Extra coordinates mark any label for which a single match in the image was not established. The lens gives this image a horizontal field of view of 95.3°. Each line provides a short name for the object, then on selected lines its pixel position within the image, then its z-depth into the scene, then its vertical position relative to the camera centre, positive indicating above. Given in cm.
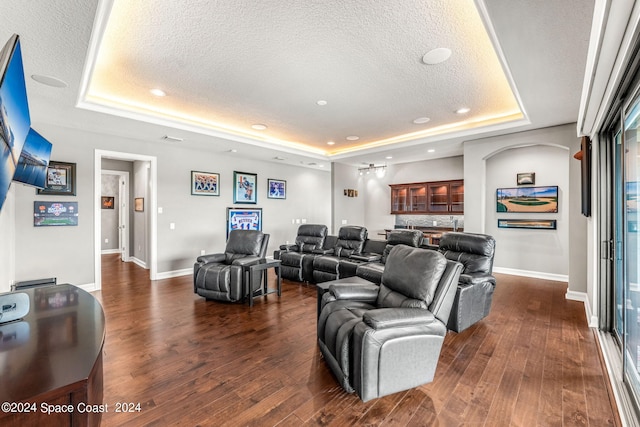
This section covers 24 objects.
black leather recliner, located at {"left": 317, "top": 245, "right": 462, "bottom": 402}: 189 -81
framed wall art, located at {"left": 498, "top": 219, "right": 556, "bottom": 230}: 544 -18
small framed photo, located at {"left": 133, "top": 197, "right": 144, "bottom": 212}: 679 +27
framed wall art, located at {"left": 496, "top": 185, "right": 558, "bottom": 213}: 543 +28
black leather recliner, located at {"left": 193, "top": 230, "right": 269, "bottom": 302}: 398 -81
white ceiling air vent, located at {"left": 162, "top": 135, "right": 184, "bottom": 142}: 507 +136
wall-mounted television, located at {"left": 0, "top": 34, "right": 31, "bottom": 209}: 113 +48
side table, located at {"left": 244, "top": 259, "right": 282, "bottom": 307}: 396 -90
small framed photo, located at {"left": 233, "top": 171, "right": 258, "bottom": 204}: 677 +66
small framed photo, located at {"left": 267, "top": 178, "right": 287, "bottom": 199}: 755 +69
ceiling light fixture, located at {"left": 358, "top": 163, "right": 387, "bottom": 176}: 813 +132
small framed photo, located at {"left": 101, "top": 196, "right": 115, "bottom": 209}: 859 +39
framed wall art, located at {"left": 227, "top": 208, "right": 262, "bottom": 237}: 671 -8
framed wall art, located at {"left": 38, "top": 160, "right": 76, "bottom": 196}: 436 +55
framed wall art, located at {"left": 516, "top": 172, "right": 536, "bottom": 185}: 560 +69
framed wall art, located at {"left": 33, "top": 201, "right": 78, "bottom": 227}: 432 +2
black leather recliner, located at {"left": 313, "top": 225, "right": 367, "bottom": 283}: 493 -70
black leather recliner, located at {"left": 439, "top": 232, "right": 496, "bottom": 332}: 304 -70
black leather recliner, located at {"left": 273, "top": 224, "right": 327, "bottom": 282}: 528 -72
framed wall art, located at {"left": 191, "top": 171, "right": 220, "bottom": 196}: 610 +68
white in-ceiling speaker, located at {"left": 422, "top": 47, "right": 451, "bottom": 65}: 269 +151
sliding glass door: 200 -23
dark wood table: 92 -56
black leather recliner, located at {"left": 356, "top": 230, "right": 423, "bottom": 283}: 402 -54
